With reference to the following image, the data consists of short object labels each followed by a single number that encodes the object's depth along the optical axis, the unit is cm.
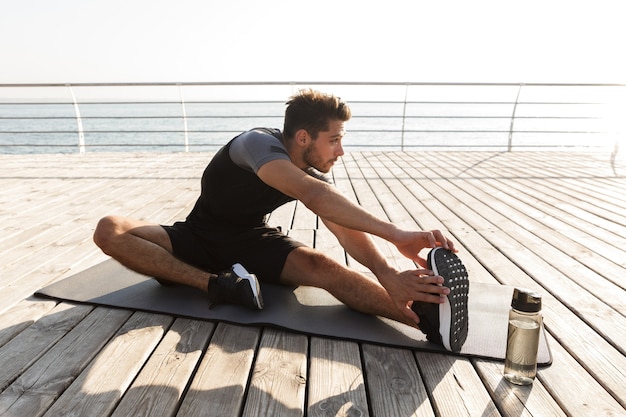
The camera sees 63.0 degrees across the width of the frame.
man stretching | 157
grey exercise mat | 163
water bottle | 134
